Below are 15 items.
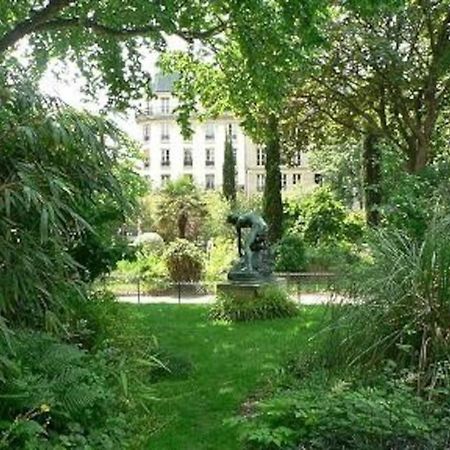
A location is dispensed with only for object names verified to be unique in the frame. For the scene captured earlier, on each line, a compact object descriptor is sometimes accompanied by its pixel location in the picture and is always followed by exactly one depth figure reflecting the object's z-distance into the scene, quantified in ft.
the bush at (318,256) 61.12
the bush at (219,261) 55.88
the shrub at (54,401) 11.34
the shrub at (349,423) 12.82
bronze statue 40.45
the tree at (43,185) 12.87
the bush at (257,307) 36.55
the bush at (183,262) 56.85
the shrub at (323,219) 71.87
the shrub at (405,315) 17.19
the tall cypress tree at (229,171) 146.67
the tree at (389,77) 52.03
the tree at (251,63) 28.12
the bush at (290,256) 64.34
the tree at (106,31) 29.37
